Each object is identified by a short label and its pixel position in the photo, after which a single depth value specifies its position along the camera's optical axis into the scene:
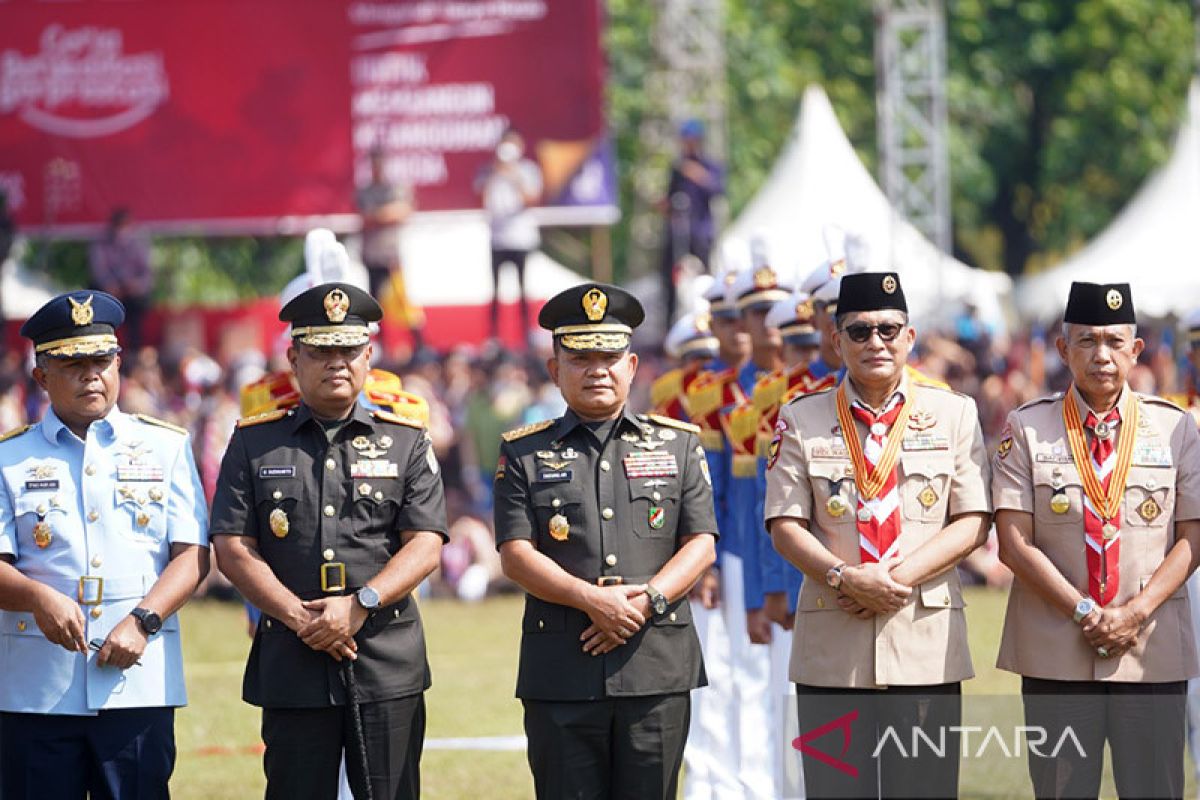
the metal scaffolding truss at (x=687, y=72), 50.75
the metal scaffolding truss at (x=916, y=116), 48.44
